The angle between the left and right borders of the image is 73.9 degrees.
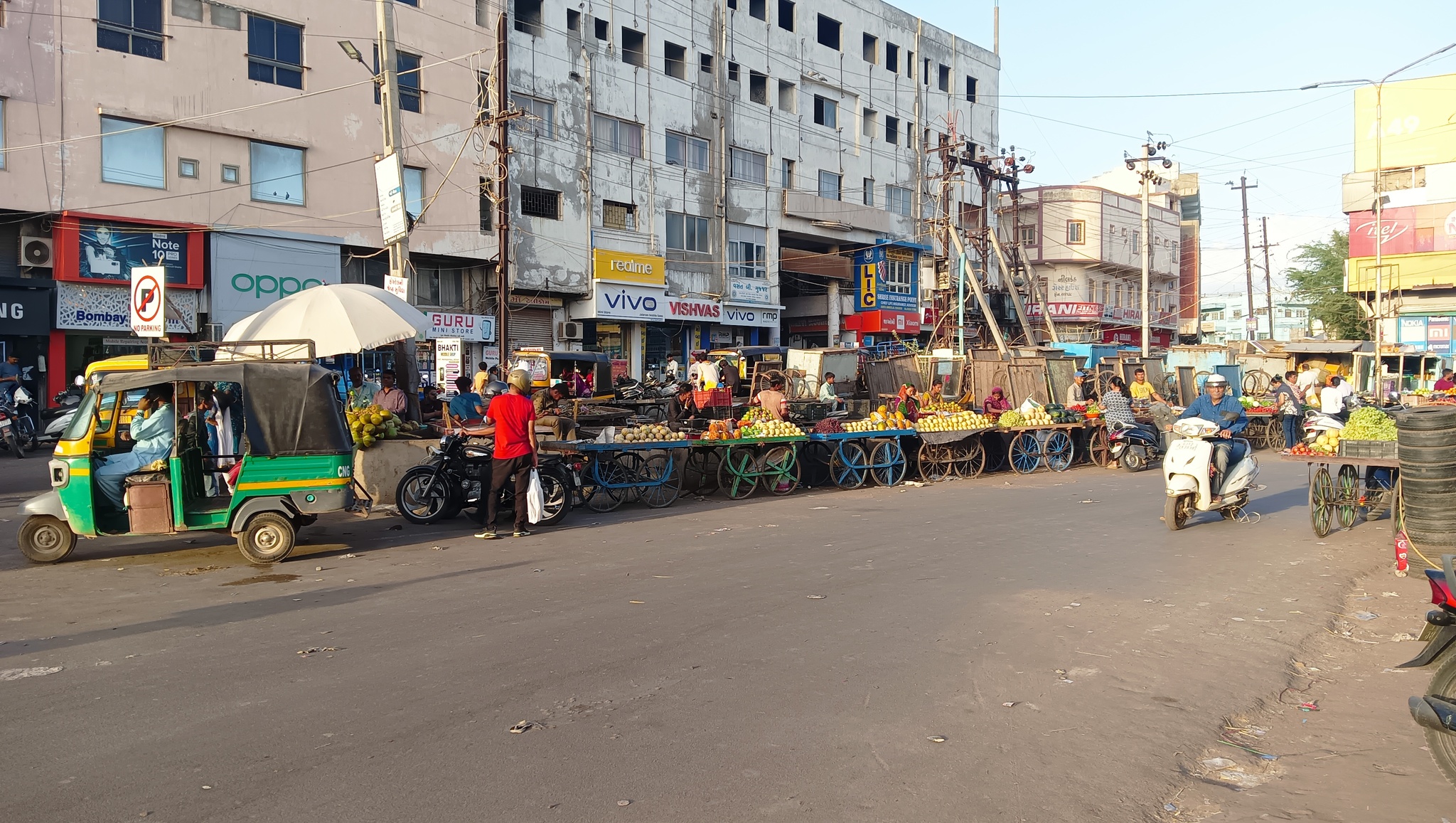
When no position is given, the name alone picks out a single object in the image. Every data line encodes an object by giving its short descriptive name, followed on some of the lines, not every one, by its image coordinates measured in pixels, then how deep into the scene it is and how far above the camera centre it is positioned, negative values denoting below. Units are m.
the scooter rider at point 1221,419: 11.64 -0.45
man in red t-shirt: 10.94 -0.67
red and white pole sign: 11.13 +0.98
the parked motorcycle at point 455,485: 11.89 -1.26
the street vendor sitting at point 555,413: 13.19 -0.46
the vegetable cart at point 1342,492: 10.71 -1.27
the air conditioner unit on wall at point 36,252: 21.67 +2.97
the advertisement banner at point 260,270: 24.70 +3.02
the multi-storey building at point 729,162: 33.31 +8.98
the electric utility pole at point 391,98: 15.04 +4.47
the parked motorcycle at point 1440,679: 4.02 -1.34
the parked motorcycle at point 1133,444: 19.03 -1.23
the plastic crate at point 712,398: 20.72 -0.35
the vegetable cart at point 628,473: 13.30 -1.27
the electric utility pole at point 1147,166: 38.84 +9.18
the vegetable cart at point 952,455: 17.25 -1.34
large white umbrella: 13.03 +0.86
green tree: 52.88 +5.31
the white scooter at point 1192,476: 11.35 -1.11
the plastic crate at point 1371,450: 10.04 -0.71
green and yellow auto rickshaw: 9.05 -0.85
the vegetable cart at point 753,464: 14.79 -1.27
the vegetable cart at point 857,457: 16.22 -1.27
